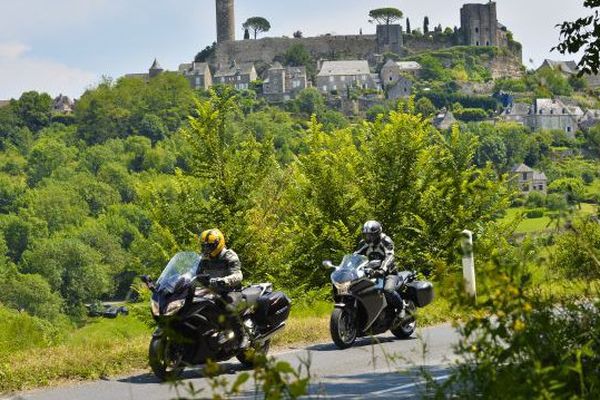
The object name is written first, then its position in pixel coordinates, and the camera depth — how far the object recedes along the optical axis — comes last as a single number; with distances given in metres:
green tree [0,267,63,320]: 105.44
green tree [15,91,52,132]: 196.12
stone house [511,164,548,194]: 106.15
